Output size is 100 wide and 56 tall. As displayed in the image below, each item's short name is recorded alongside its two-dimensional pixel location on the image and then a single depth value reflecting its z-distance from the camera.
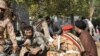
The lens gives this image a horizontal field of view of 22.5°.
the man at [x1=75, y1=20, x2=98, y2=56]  4.22
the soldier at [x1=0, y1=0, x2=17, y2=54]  5.06
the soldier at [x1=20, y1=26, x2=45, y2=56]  4.77
